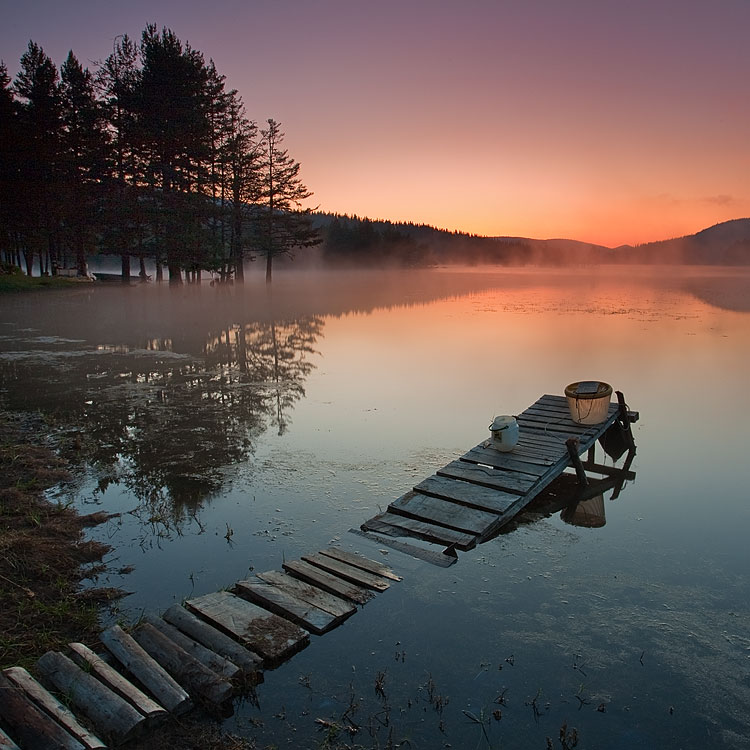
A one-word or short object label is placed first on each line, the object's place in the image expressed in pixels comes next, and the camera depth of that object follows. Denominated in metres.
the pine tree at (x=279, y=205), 53.56
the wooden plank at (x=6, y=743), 3.25
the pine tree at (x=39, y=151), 39.09
